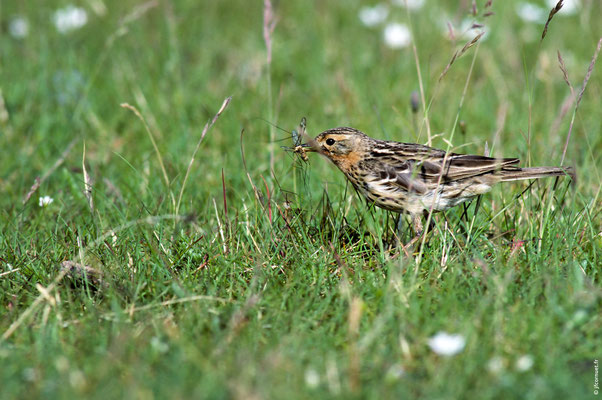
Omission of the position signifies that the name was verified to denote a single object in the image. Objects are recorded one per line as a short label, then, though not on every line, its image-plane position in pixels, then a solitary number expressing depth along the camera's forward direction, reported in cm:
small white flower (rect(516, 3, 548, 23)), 1945
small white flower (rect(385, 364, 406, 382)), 636
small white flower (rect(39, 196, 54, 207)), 1077
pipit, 989
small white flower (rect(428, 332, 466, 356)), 657
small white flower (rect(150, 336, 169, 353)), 692
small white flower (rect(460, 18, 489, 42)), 1795
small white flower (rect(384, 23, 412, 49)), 1825
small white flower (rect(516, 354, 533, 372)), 643
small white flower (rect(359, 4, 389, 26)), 1995
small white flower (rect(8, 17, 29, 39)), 1881
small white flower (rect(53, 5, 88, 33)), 1884
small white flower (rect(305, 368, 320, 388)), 622
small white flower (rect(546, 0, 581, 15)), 1966
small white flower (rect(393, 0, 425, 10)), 2052
